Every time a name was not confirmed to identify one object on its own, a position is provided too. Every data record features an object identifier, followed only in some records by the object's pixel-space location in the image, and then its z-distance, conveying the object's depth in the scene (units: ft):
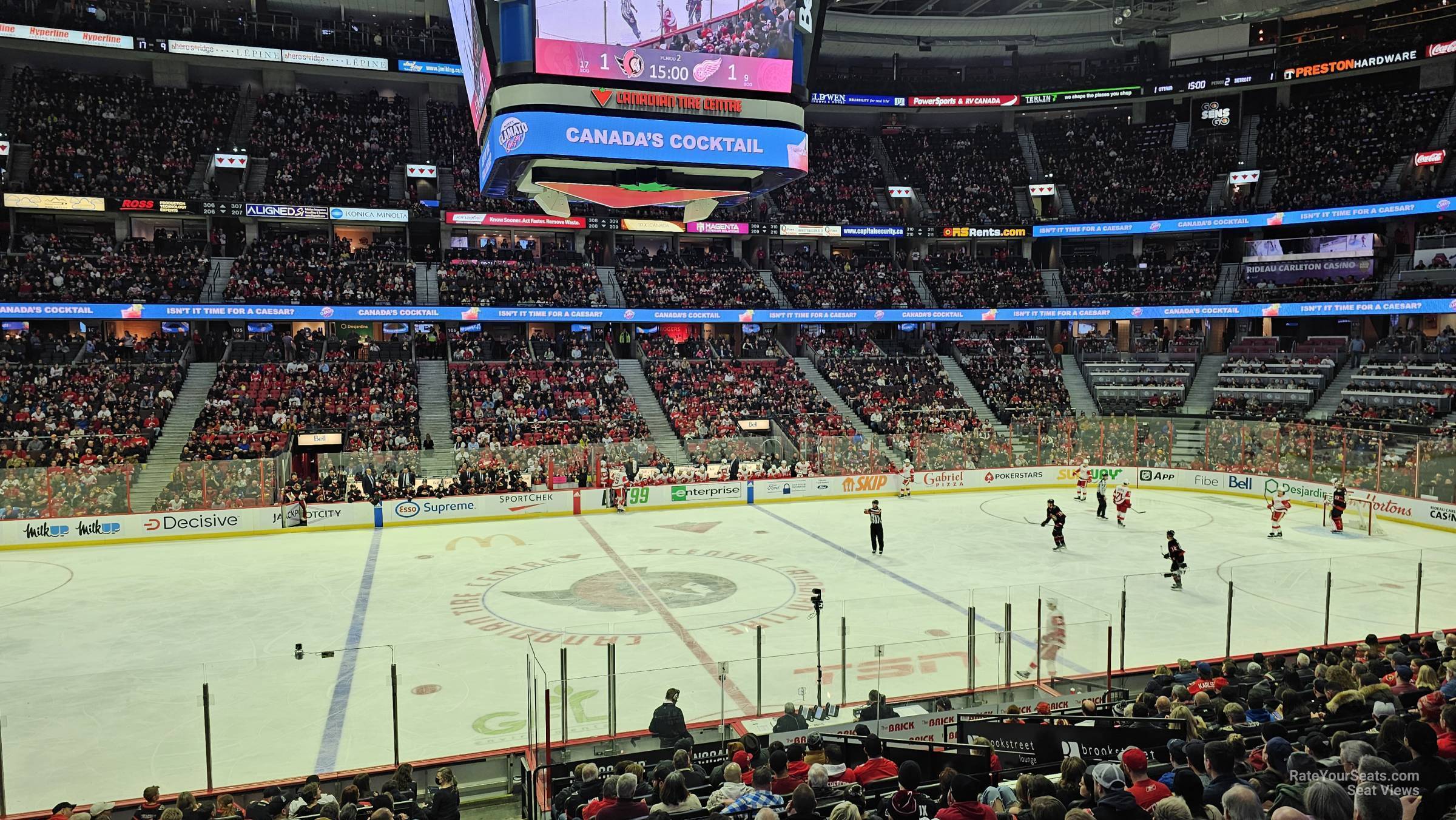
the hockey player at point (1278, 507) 75.20
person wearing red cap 18.95
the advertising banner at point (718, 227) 150.30
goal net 80.33
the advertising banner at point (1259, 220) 126.82
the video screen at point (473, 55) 52.90
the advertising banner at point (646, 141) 50.47
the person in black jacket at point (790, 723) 31.86
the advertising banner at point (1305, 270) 137.90
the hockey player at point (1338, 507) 78.43
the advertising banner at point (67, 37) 121.39
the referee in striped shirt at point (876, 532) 71.41
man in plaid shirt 20.66
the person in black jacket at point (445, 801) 24.34
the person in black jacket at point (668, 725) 30.63
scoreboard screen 50.03
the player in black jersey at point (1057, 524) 73.15
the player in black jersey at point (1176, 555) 59.16
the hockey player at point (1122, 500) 82.94
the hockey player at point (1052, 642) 37.42
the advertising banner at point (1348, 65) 136.15
